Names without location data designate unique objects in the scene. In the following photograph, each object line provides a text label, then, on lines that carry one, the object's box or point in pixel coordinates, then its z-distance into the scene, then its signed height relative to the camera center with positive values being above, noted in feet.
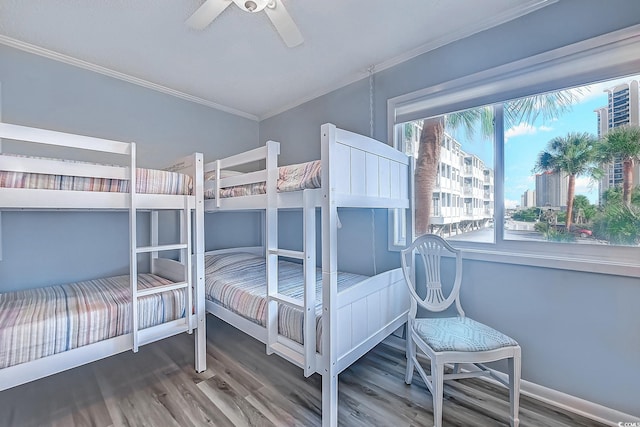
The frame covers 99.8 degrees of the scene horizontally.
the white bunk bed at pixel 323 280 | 4.67 -1.46
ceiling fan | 4.71 +3.62
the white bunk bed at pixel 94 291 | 4.57 -1.90
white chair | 4.81 -2.40
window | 5.24 +1.25
